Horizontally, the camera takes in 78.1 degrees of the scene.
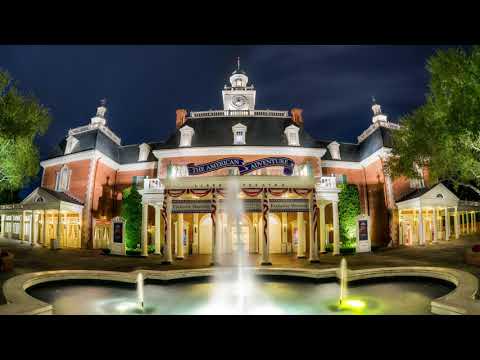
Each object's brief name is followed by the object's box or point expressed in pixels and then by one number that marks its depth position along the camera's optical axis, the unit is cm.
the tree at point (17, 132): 1568
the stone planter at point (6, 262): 1300
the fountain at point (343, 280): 1140
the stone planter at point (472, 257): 1280
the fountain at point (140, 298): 967
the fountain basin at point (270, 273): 731
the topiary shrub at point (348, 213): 2566
